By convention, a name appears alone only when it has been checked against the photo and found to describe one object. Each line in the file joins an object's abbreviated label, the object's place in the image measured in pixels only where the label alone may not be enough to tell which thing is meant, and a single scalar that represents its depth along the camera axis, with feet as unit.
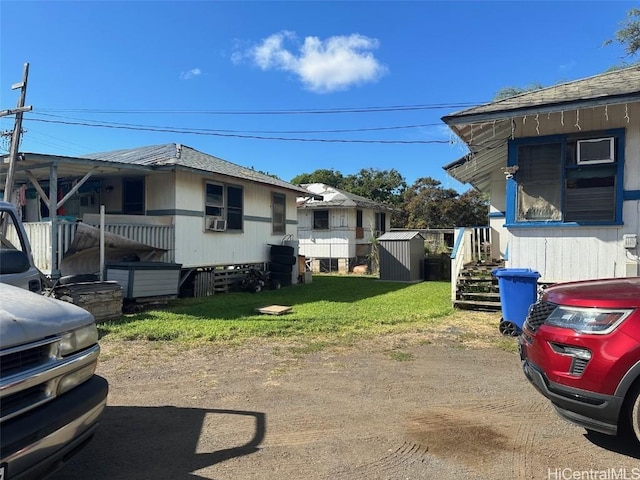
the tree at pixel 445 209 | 115.34
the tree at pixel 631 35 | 66.74
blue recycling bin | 23.81
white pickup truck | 6.92
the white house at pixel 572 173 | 25.40
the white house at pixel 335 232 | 76.59
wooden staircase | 31.09
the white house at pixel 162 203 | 32.24
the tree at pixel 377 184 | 159.53
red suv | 9.64
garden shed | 59.00
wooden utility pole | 31.94
